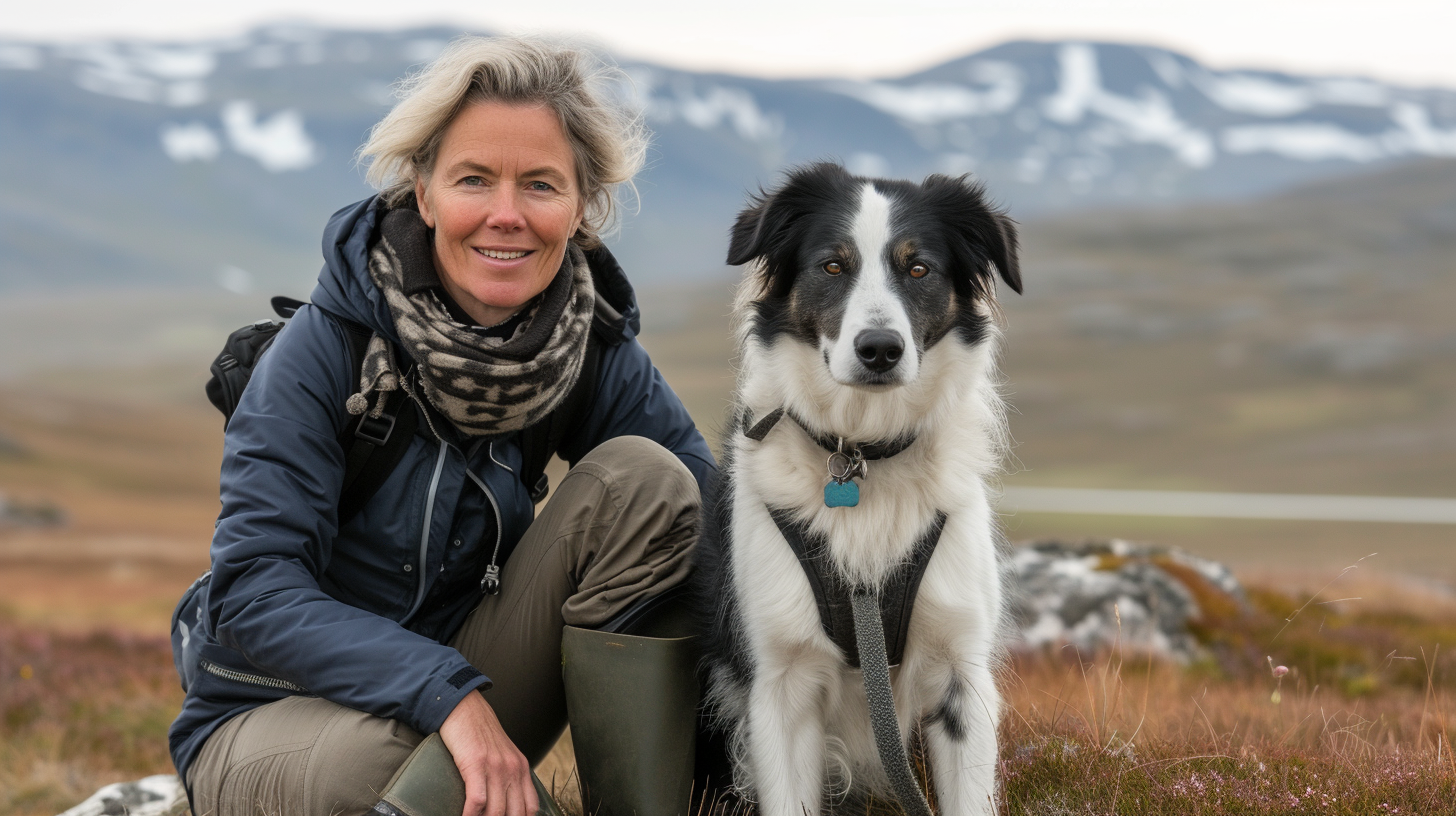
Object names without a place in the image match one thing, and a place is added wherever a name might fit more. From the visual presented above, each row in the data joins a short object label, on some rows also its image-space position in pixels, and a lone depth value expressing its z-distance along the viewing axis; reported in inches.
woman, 104.9
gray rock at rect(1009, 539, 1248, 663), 252.5
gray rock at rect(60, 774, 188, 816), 151.0
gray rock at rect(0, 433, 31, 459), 1466.2
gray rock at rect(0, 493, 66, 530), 952.9
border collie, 116.4
